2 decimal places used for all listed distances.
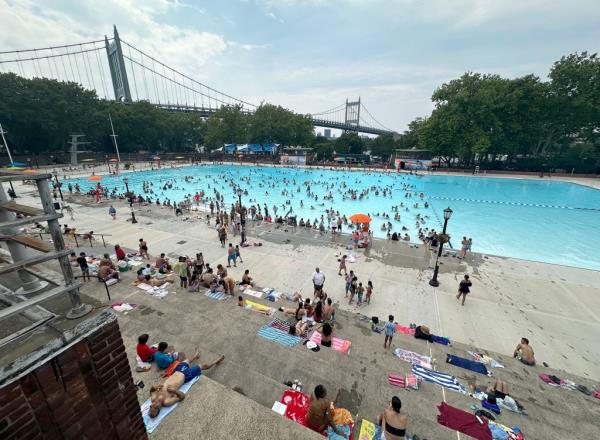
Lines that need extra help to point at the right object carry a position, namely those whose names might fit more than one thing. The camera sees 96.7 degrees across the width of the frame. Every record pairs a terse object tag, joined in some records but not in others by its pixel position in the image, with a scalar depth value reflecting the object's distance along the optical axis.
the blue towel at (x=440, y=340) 8.90
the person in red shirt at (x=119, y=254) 12.96
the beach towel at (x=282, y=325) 8.35
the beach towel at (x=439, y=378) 6.71
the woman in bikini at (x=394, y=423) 4.80
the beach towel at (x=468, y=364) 7.50
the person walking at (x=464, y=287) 11.05
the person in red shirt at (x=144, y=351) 6.05
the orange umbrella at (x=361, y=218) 17.30
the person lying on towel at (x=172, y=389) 4.45
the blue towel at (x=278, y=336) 7.59
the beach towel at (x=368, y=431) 5.00
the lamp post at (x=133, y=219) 20.94
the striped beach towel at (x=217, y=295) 10.19
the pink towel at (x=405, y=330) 9.45
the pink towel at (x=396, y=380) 6.43
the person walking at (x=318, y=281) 11.50
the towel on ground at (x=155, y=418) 4.12
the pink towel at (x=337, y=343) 7.81
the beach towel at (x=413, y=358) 7.53
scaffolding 2.22
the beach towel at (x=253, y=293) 11.23
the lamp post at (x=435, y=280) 12.79
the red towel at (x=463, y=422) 5.30
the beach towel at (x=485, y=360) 7.90
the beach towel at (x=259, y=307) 9.62
